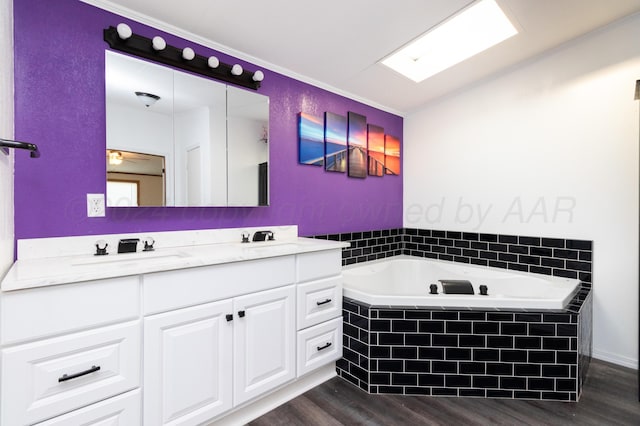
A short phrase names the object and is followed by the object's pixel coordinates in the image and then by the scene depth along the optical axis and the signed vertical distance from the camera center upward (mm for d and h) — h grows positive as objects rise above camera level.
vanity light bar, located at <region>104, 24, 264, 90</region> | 1644 +921
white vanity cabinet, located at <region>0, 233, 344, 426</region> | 1077 -537
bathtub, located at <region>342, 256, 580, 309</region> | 1975 -586
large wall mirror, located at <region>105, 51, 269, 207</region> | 1671 +451
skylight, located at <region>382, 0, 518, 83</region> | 2217 +1360
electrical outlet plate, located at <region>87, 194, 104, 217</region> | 1612 +41
